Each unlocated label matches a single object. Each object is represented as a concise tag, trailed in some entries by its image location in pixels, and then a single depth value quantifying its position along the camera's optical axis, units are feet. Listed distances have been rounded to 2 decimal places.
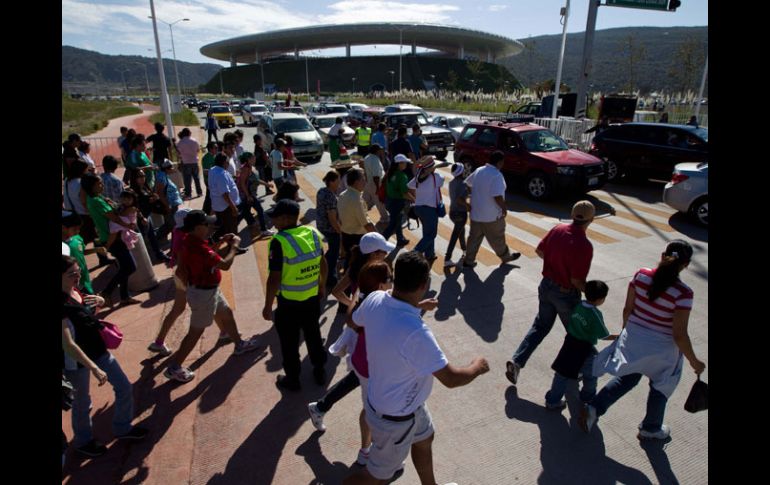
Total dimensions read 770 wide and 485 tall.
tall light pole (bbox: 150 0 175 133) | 53.02
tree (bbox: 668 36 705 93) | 133.28
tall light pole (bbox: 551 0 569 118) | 65.77
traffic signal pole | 56.85
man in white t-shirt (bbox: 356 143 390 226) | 28.14
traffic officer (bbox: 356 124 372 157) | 44.29
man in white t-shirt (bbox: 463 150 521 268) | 21.45
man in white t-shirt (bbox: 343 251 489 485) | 7.66
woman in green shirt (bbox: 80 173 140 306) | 18.83
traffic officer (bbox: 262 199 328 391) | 12.56
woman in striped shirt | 10.49
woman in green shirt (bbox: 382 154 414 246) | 24.13
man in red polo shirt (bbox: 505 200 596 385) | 13.15
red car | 36.29
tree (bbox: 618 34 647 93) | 142.61
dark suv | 38.55
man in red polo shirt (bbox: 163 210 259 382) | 13.64
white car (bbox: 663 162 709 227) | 30.04
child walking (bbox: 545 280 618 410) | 11.85
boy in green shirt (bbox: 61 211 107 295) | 14.15
